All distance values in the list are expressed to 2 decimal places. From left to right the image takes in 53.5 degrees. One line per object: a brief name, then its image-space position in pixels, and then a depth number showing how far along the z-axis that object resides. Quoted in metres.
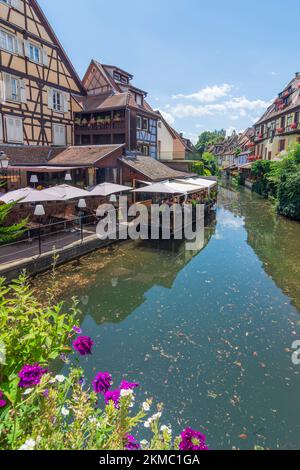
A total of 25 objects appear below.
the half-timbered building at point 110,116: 22.28
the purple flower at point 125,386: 2.81
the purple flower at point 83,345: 3.07
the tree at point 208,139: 106.91
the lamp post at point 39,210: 10.44
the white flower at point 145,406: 2.72
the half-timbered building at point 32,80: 17.56
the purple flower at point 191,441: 2.28
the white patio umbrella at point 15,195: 10.45
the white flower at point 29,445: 1.98
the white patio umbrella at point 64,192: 11.53
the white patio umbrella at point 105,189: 14.07
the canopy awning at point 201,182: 19.31
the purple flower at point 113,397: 2.81
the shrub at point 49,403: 2.34
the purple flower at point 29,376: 2.48
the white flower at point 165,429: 2.42
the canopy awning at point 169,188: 14.38
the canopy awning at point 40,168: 16.04
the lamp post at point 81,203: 12.59
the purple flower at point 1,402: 2.35
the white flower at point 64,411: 2.46
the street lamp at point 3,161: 11.99
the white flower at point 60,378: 2.74
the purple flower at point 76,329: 3.36
